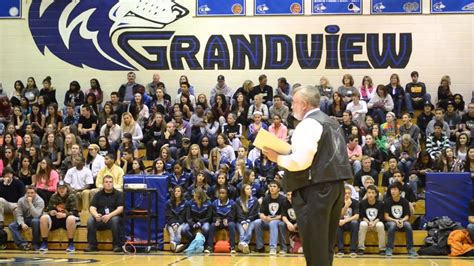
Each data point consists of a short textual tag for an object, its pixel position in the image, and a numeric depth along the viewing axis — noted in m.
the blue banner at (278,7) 21.50
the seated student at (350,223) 14.25
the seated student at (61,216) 15.12
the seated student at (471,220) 13.61
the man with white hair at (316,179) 5.80
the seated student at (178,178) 15.94
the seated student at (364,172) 15.66
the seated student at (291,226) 14.48
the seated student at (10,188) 15.90
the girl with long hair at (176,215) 14.87
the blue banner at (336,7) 21.25
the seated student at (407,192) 15.10
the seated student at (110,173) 15.91
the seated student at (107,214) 14.84
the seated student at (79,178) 16.11
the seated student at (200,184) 15.45
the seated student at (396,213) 14.24
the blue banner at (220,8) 21.69
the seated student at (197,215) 14.88
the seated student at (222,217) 14.71
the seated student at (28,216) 15.11
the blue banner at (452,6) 20.88
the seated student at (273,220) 14.52
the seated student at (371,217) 14.32
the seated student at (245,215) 14.62
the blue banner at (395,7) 21.03
